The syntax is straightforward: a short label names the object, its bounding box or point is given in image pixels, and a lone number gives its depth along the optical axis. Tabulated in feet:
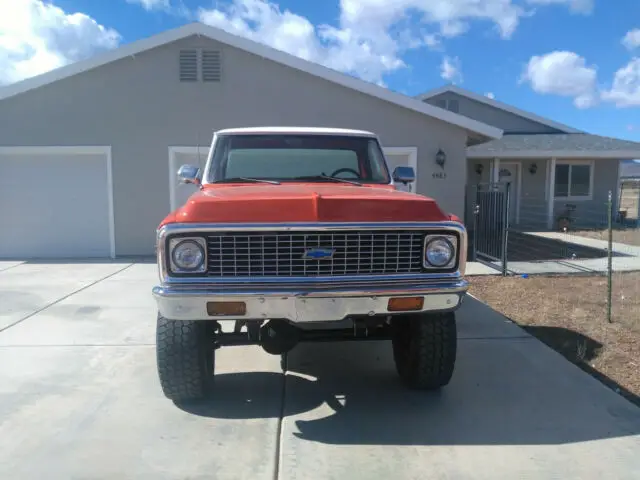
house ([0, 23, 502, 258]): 35.55
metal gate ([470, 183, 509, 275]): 30.17
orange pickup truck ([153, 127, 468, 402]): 10.82
